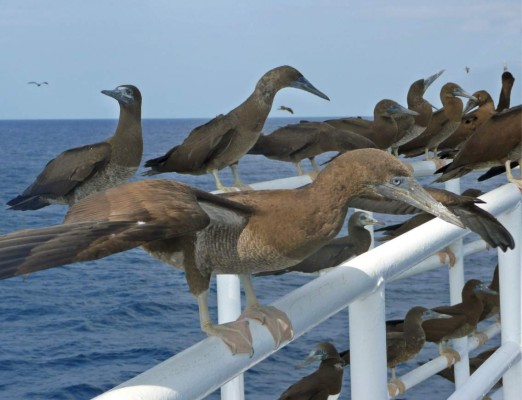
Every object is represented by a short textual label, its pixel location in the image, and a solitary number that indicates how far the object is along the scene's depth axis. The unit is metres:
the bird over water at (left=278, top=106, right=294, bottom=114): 12.87
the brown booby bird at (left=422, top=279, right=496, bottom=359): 6.67
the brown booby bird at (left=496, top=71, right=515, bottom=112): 11.55
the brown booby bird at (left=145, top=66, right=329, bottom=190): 7.16
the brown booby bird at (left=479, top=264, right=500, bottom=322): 7.44
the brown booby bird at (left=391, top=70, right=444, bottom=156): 10.02
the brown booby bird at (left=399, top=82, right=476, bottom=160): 10.38
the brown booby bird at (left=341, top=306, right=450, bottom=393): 6.48
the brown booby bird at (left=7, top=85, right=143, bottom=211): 7.85
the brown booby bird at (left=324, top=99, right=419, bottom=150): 9.11
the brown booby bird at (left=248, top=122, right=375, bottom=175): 7.98
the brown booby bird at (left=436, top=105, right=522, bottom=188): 6.85
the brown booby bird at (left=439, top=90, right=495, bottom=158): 10.32
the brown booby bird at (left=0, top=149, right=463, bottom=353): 2.34
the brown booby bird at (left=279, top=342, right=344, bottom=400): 5.27
